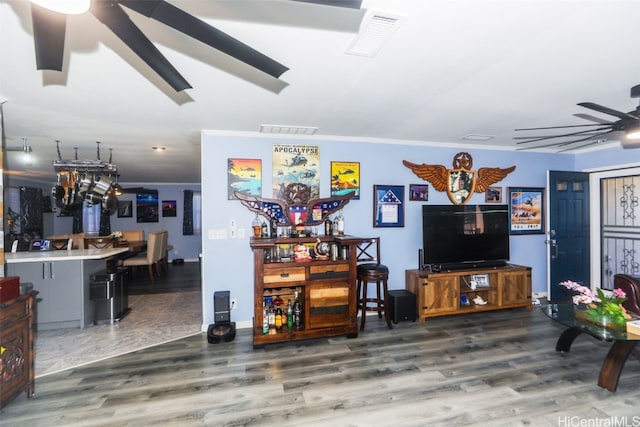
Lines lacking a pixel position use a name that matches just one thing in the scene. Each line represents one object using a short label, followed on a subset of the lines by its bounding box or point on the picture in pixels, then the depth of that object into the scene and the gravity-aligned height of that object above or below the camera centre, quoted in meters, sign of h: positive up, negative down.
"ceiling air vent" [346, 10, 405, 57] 1.51 +1.03
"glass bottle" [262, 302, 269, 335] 3.12 -1.18
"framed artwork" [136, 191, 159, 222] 8.88 +0.26
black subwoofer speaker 3.71 -1.21
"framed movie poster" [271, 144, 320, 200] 3.71 +0.62
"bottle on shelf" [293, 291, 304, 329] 3.26 -1.15
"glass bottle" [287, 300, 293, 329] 3.28 -1.17
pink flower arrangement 2.48 -0.80
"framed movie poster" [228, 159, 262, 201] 3.59 +0.47
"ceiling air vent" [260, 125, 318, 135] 3.42 +1.04
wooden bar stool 3.53 -0.76
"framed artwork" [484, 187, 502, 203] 4.48 +0.27
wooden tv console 3.76 -1.05
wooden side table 2.02 -0.96
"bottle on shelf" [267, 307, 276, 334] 3.22 -1.20
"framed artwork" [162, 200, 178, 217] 8.98 +0.23
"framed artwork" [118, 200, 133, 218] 8.74 +0.20
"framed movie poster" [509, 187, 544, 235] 4.55 +0.03
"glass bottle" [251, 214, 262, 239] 3.44 -0.17
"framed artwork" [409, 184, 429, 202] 4.19 +0.31
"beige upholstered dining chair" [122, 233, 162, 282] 6.22 -0.93
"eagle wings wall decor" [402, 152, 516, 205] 4.23 +0.54
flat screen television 3.96 -0.33
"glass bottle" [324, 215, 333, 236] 3.64 -0.17
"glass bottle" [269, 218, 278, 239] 3.53 -0.17
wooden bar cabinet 3.07 -0.81
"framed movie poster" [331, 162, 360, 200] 3.89 +0.48
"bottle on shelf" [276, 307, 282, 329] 3.22 -1.19
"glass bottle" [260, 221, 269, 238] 3.49 -0.19
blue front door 4.47 -0.29
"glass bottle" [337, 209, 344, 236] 3.68 -0.17
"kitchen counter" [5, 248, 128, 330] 3.50 -0.82
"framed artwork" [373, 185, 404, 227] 4.04 +0.11
